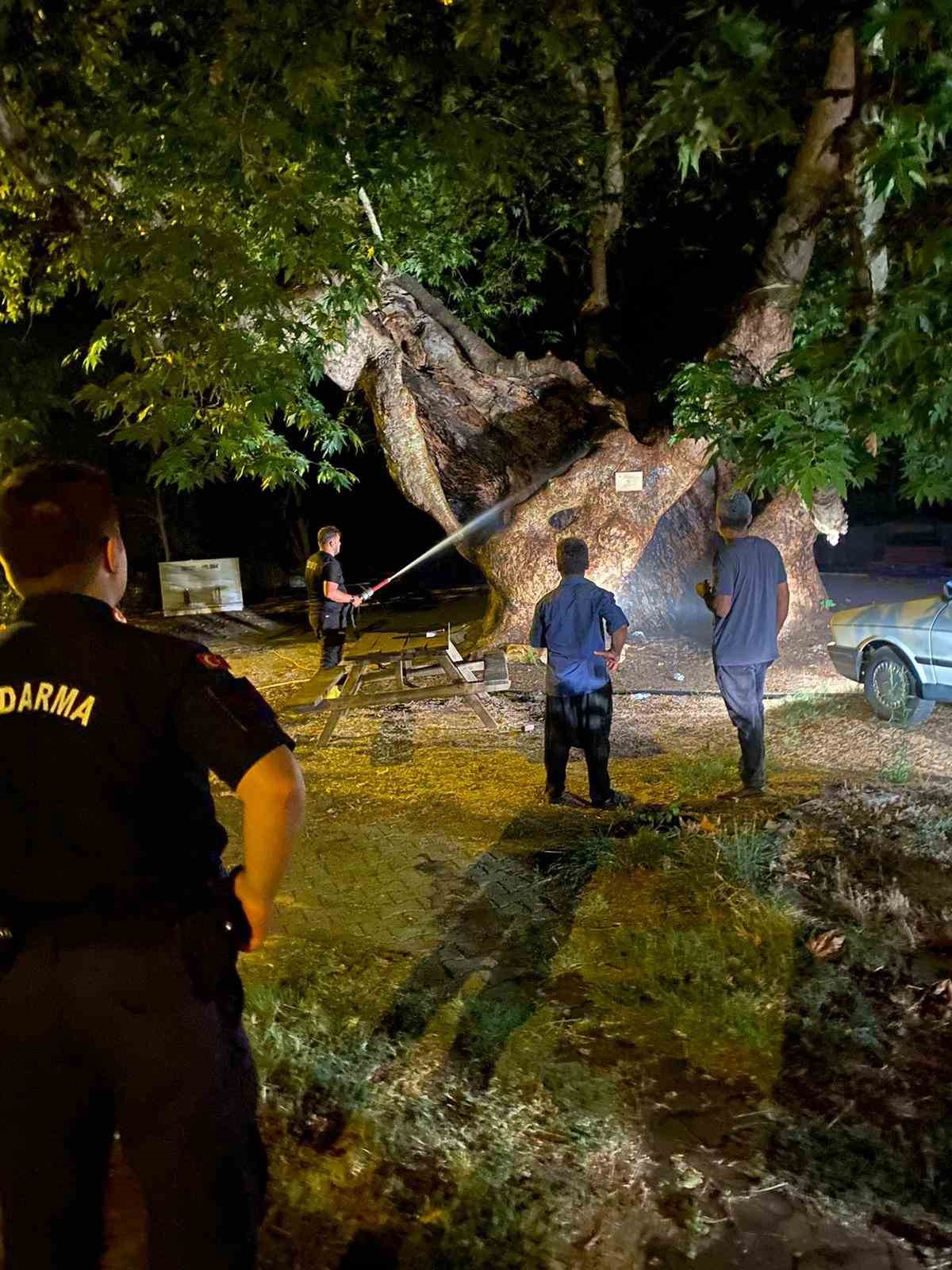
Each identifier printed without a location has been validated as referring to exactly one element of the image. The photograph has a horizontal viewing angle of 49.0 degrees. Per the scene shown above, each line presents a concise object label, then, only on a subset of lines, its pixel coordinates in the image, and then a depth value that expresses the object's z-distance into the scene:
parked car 8.00
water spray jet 12.80
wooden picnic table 9.78
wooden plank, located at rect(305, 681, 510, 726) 9.74
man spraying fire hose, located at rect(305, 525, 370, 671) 10.09
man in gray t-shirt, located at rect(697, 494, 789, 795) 6.47
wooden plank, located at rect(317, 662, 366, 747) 9.15
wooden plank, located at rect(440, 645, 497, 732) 9.38
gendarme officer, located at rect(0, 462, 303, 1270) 1.99
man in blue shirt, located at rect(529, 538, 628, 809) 6.50
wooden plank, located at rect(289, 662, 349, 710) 10.19
